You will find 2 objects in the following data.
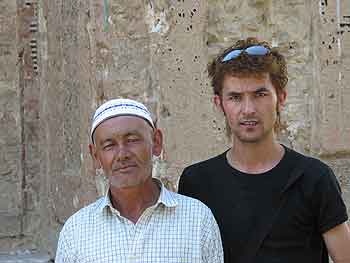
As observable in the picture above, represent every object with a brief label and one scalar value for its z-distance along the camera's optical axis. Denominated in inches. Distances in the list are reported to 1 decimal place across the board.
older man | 92.1
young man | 96.2
